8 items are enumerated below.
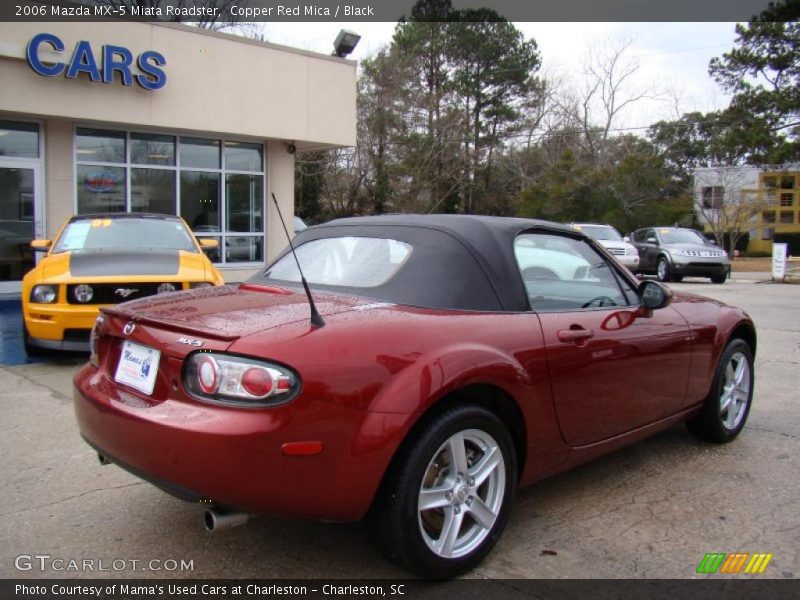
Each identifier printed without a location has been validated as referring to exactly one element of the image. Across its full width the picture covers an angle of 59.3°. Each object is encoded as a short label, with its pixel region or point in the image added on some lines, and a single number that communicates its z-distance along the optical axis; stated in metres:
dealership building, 11.98
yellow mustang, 6.48
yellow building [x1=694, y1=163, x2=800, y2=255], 33.81
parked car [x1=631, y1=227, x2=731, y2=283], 18.70
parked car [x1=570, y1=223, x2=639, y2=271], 19.91
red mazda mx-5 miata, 2.46
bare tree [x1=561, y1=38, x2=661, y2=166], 43.19
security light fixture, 15.73
